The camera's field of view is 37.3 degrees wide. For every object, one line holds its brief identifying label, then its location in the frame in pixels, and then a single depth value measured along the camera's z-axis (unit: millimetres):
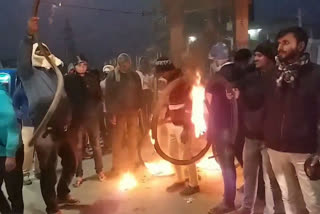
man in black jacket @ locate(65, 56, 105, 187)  6719
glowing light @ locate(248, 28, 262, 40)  16361
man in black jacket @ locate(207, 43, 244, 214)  5078
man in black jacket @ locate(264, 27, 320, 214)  3898
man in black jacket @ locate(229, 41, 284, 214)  4703
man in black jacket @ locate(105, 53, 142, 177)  7152
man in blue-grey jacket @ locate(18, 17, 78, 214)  4875
